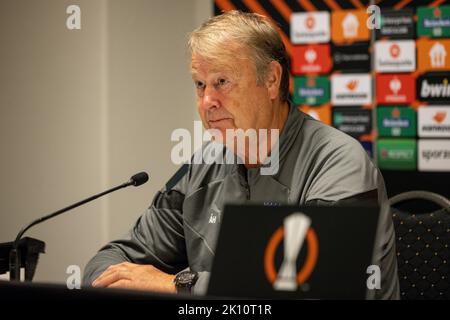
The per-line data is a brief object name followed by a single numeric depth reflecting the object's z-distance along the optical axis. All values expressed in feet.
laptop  10.58
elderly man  12.89
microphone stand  12.67
